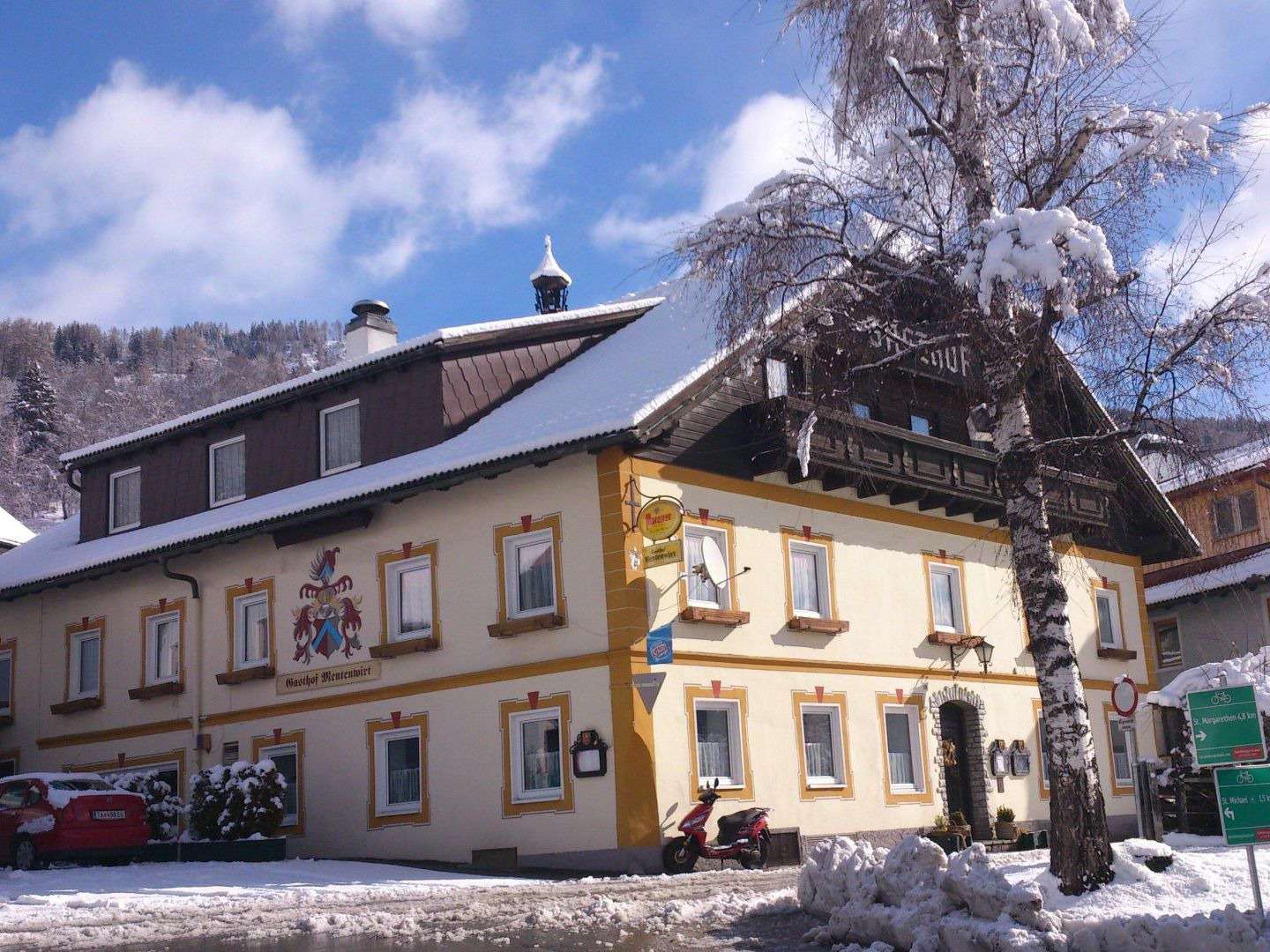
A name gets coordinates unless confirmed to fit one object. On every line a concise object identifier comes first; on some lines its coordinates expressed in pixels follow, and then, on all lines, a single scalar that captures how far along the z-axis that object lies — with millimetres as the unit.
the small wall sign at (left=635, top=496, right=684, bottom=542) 20125
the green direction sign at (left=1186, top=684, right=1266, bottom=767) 11359
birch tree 13320
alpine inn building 20812
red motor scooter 19578
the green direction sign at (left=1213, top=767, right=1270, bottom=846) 11227
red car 21234
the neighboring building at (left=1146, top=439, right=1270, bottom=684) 35344
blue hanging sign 20109
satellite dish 21094
